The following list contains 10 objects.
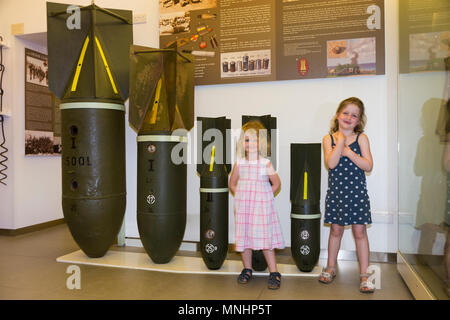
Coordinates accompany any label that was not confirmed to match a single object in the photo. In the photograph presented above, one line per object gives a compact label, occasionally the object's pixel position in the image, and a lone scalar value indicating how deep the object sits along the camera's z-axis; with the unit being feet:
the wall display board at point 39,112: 12.44
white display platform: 7.99
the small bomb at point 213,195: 7.97
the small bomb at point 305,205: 7.72
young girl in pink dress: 7.14
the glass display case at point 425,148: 5.59
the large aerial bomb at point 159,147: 8.25
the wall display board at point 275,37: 8.87
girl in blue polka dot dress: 7.11
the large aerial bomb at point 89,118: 8.43
